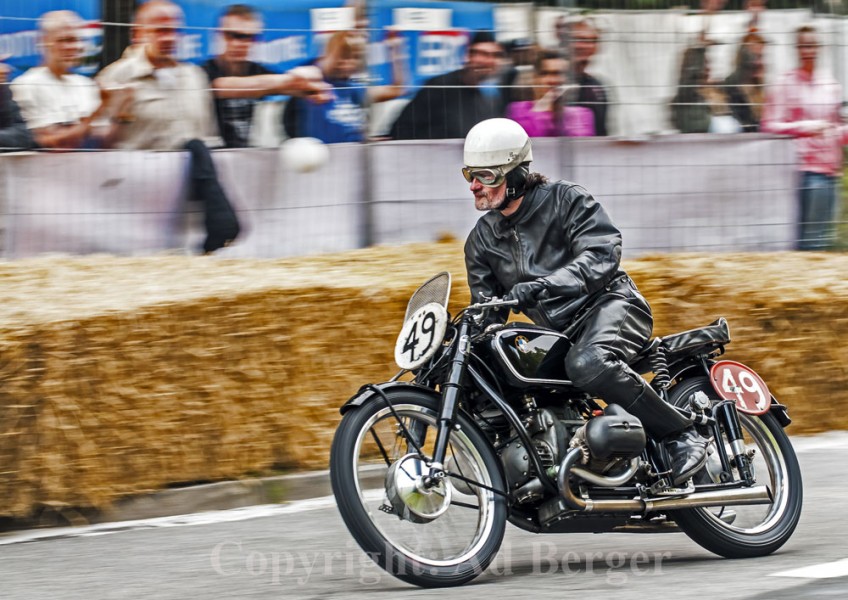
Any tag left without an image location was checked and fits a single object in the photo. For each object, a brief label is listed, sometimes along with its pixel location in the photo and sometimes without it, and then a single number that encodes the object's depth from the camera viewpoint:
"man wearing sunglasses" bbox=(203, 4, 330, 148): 18.02
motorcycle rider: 10.93
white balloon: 18.54
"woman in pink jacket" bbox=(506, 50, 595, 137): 19.53
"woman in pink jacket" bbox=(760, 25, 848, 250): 20.57
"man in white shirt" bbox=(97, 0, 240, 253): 17.54
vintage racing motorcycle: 10.23
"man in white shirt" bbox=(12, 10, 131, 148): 16.76
